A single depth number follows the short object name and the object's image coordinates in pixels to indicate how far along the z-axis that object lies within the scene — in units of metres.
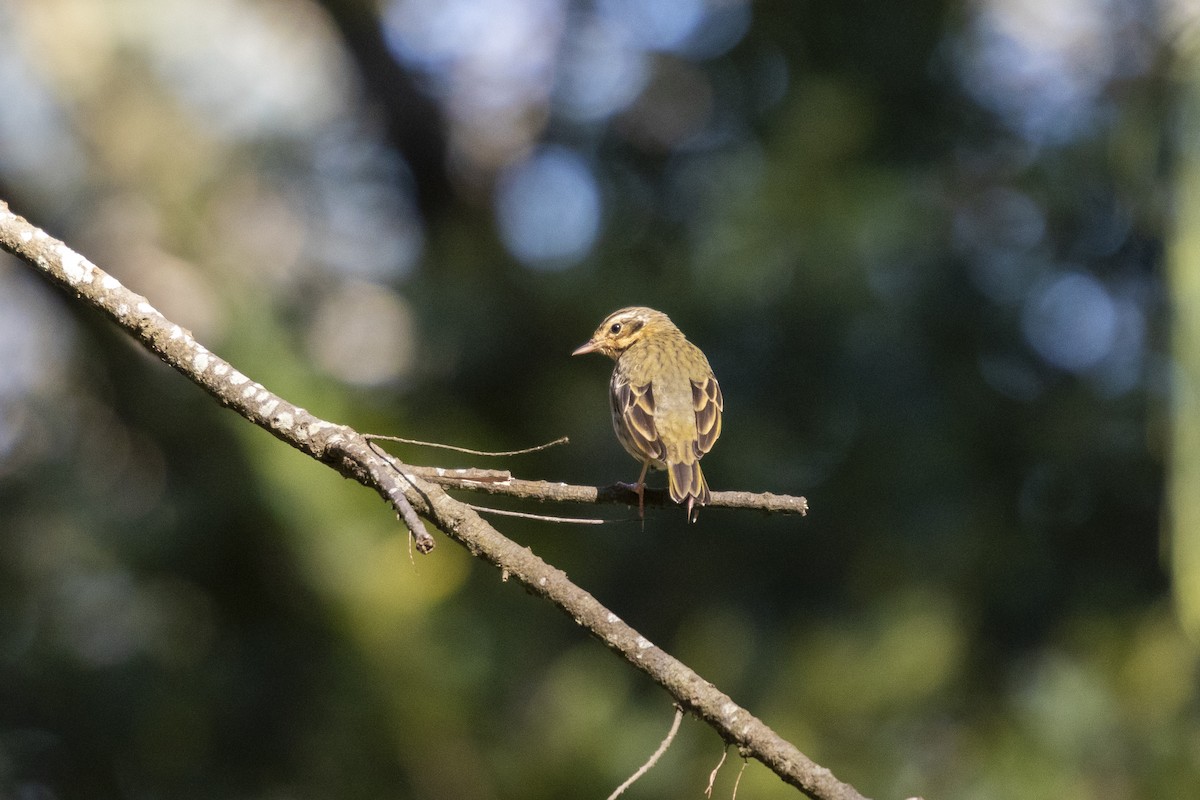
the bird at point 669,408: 9.41
